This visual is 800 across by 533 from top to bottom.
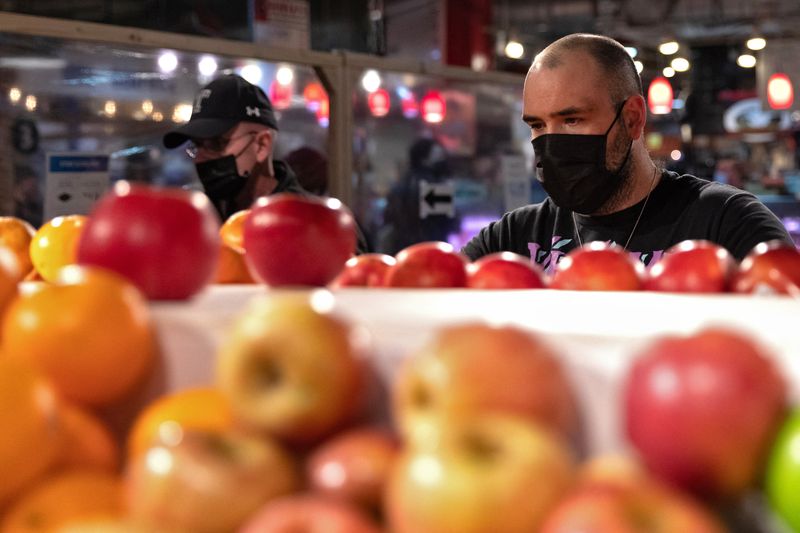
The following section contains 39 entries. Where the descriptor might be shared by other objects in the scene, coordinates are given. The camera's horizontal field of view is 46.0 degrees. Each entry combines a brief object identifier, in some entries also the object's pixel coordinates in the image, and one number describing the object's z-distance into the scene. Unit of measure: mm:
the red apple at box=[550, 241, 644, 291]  1408
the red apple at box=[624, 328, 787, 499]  681
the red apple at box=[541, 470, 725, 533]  625
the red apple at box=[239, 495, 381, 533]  716
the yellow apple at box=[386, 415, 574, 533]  658
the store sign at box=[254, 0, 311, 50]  5258
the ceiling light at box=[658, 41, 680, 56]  14859
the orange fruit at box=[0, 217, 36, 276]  1810
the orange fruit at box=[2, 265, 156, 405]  994
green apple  664
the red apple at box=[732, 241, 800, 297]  1217
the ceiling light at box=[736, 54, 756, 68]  17144
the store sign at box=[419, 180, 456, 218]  5770
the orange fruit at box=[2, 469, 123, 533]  905
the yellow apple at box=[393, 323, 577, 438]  748
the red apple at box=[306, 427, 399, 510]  771
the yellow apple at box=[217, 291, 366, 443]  799
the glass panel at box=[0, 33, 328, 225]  4340
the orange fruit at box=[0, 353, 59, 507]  909
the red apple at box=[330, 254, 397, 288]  1477
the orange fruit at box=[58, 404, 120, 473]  980
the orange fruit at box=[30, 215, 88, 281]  1645
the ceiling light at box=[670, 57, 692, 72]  15930
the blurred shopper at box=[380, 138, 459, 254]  5652
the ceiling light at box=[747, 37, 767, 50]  13602
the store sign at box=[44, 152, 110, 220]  4352
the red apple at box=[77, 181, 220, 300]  1151
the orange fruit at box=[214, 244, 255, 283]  1550
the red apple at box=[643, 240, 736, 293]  1291
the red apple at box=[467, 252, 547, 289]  1417
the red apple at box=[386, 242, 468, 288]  1435
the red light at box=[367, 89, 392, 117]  5459
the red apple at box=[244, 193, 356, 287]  1314
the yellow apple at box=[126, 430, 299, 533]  777
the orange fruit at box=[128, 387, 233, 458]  892
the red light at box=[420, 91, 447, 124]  5949
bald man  2723
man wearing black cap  3535
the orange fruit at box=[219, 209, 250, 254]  1744
